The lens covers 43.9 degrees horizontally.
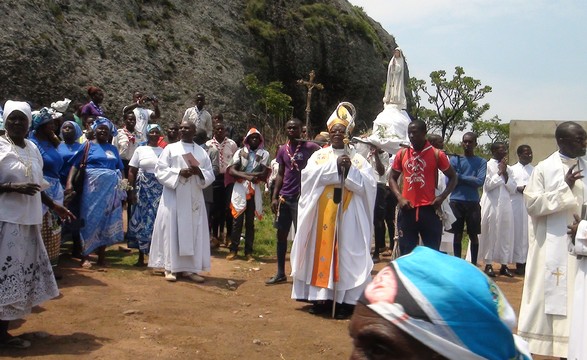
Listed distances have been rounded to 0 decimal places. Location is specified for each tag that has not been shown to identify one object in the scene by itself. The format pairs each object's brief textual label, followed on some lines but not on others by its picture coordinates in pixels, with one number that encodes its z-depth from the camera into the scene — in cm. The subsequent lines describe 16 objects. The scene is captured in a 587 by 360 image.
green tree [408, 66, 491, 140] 4344
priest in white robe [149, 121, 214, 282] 909
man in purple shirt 902
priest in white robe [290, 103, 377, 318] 775
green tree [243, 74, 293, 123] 2294
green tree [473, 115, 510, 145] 4997
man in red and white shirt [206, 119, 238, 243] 1184
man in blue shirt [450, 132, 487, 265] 1012
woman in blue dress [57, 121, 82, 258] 899
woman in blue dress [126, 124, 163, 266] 988
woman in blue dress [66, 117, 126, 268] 935
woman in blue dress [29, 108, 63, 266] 789
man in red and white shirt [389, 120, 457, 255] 764
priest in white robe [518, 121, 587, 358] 594
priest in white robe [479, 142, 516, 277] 1093
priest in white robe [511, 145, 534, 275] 1111
